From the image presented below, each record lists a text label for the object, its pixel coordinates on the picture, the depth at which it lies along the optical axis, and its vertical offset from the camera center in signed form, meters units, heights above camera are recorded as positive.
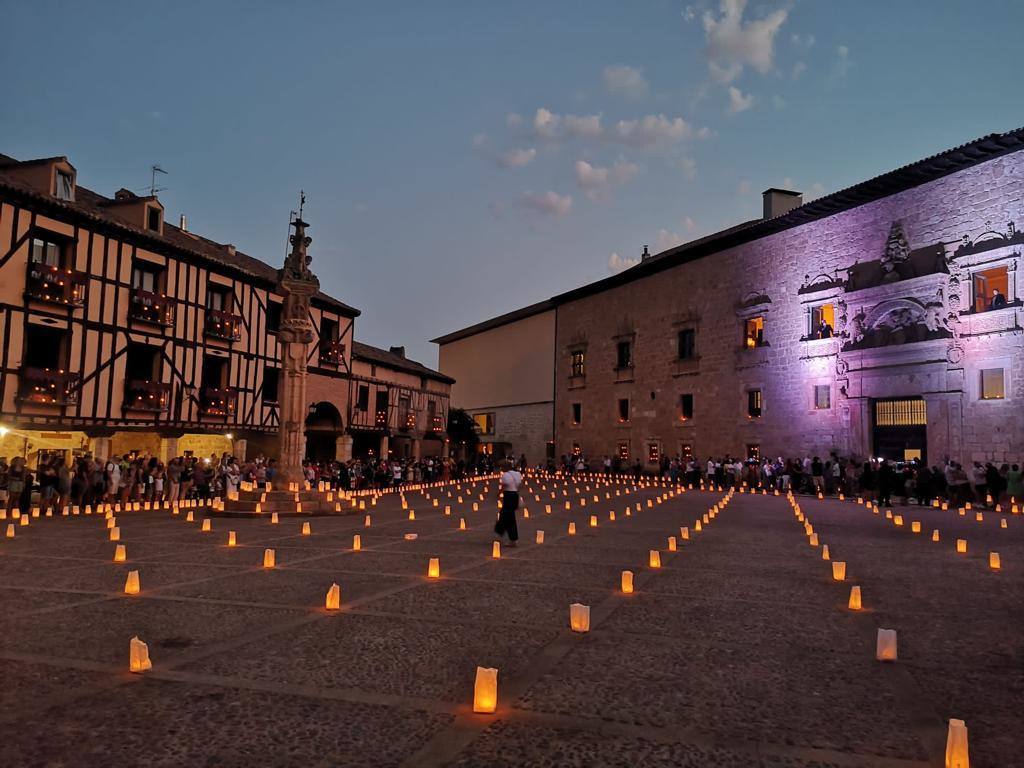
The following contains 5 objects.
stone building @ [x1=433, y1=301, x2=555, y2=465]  53.50 +4.99
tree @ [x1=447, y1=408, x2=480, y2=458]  56.69 +0.73
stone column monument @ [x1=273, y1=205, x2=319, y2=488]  19.44 +2.39
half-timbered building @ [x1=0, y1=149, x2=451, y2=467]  20.31 +3.51
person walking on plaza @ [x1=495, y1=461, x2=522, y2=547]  12.49 -1.13
